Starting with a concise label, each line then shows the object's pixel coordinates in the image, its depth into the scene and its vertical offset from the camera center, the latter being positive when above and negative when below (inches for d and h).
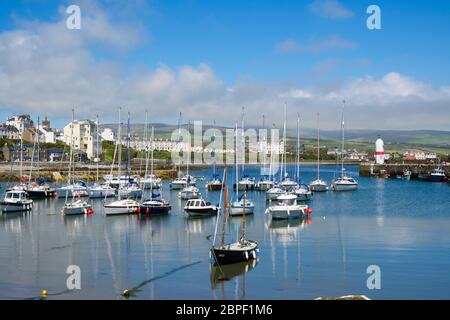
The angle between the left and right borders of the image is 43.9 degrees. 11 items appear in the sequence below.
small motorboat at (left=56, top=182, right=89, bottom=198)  2752.0 -166.3
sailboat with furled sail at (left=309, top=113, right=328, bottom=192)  3218.5 -162.1
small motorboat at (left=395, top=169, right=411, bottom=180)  4977.9 -146.6
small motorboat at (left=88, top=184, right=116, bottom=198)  2743.6 -167.8
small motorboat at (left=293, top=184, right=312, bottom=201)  2588.6 -162.2
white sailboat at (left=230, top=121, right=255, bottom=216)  1911.9 -173.9
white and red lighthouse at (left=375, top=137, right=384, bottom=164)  6680.6 +82.3
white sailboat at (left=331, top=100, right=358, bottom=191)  3316.2 -154.8
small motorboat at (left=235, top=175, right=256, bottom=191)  3299.7 -152.1
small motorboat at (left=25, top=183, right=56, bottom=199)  2726.4 -169.1
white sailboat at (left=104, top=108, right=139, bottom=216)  1979.6 -177.4
